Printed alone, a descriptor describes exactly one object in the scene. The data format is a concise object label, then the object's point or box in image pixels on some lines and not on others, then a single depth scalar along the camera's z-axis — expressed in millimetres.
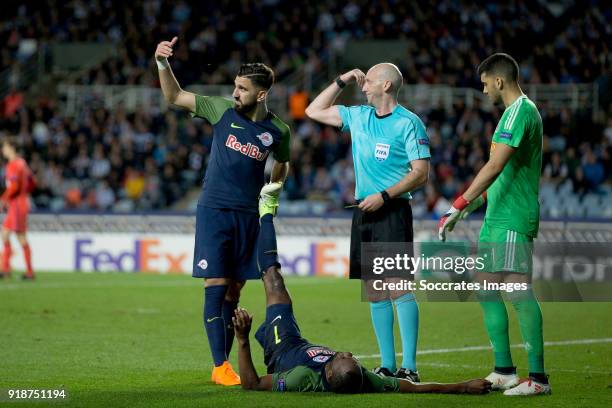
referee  15906
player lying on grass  14258
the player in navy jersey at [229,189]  16469
